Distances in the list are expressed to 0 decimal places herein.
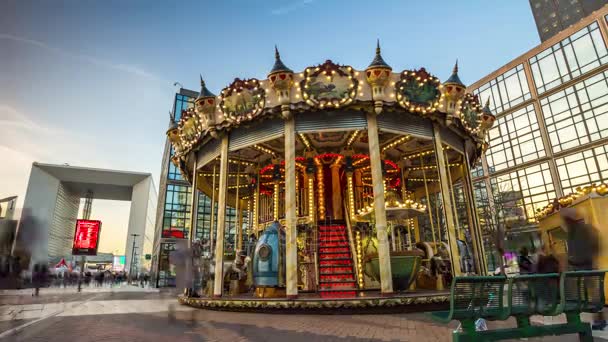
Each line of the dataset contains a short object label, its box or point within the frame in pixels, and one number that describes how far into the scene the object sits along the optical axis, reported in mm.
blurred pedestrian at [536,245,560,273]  5660
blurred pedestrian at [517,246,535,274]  6266
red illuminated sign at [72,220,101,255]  39656
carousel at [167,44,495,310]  10906
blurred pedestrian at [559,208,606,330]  5617
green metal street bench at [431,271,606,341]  3678
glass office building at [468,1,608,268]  32781
